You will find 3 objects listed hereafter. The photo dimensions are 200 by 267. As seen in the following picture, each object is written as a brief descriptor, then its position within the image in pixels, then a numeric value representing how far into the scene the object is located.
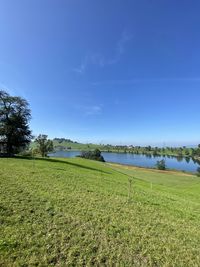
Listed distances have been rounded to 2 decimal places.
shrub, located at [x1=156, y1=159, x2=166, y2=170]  75.81
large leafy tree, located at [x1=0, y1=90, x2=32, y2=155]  33.81
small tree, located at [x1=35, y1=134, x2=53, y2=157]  69.82
